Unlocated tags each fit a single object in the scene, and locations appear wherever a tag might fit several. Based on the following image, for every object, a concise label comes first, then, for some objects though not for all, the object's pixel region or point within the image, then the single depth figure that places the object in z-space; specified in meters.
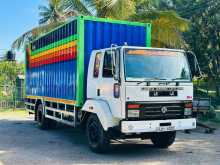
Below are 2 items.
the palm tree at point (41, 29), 14.01
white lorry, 6.06
